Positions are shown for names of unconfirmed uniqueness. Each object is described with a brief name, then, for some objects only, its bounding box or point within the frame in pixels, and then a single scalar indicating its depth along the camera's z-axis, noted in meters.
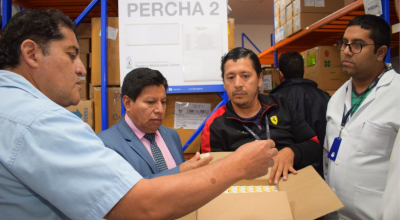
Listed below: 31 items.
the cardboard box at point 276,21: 4.13
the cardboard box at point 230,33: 2.46
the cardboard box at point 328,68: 3.17
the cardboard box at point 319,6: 3.31
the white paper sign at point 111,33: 2.41
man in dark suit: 1.52
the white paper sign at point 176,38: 2.25
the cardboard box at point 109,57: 2.45
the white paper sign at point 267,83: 3.69
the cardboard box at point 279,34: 3.95
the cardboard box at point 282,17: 3.83
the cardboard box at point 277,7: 4.11
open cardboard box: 0.96
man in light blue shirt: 0.68
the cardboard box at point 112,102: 2.42
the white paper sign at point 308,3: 3.32
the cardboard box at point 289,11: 3.58
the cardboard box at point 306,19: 3.28
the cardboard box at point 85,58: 2.76
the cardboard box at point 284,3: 3.71
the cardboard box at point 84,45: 2.78
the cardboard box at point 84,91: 2.80
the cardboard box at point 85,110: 2.51
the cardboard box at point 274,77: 3.66
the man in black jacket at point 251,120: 1.64
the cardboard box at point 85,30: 2.81
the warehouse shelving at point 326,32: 2.43
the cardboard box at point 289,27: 3.55
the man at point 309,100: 2.54
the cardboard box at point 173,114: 2.45
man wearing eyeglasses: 1.54
